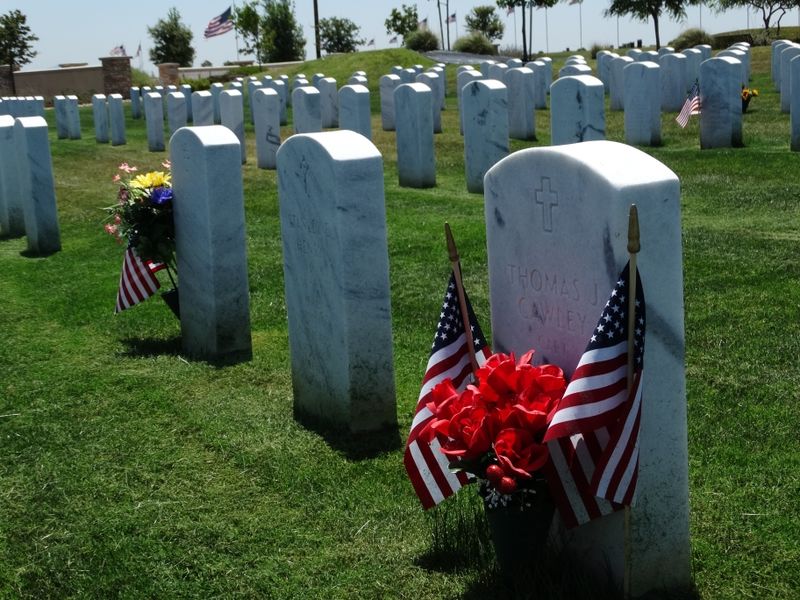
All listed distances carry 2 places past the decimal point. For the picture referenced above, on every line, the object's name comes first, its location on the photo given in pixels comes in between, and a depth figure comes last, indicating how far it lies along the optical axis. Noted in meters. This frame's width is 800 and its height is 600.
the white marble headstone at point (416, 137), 14.77
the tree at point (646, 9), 53.78
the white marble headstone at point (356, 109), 16.98
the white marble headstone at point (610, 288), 3.67
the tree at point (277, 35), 60.12
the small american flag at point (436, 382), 4.27
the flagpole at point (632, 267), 3.47
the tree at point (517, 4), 51.38
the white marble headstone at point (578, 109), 11.54
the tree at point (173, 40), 66.31
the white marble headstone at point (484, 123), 13.70
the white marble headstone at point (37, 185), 12.20
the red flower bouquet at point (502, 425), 3.73
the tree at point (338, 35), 73.94
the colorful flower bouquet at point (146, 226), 7.93
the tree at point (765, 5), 54.41
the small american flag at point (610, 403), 3.55
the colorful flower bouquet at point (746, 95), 19.25
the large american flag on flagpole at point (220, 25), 45.62
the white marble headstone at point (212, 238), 7.34
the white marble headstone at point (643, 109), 15.70
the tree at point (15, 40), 47.78
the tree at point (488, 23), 77.44
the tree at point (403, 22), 77.75
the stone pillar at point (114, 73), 48.03
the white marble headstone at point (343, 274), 5.66
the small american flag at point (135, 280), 8.30
